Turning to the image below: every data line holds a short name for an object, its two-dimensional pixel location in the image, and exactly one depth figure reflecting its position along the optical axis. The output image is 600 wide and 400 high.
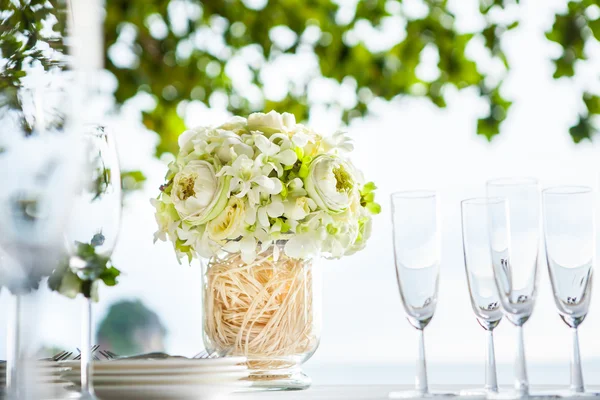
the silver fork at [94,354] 1.65
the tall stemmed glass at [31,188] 1.28
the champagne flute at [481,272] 1.62
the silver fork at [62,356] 1.61
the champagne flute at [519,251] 1.59
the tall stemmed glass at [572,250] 1.58
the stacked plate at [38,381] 1.25
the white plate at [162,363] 1.51
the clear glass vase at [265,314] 1.74
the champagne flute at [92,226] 1.42
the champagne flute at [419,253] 1.63
